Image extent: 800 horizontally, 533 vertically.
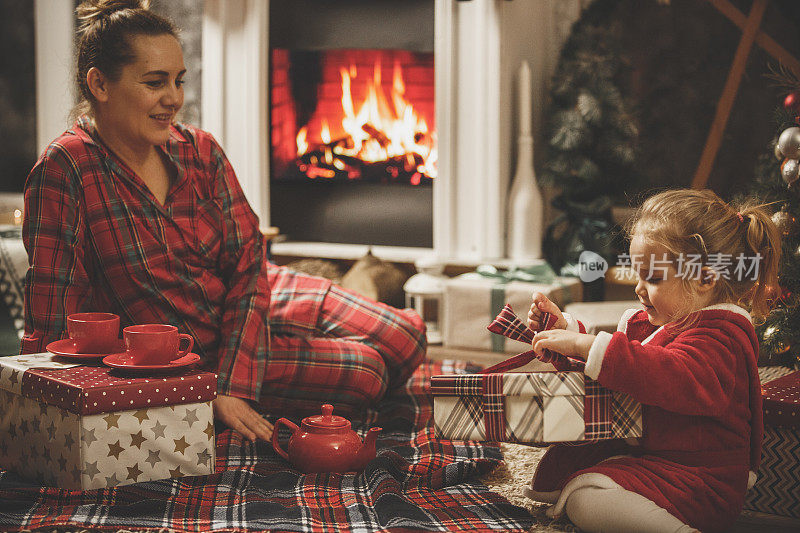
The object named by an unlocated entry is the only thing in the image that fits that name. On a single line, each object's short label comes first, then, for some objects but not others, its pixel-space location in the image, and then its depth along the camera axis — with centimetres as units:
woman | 281
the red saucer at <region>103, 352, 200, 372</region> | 261
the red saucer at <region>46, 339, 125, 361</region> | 268
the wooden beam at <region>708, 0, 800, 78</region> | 403
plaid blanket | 255
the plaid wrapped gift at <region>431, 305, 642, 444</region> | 250
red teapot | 276
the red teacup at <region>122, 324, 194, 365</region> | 262
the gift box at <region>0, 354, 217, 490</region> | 258
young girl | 244
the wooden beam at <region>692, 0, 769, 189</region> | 405
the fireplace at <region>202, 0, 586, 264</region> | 413
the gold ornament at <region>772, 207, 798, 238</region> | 296
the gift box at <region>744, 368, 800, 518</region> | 264
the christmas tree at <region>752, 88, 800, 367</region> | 292
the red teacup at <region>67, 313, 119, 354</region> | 269
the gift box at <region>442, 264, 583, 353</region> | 383
